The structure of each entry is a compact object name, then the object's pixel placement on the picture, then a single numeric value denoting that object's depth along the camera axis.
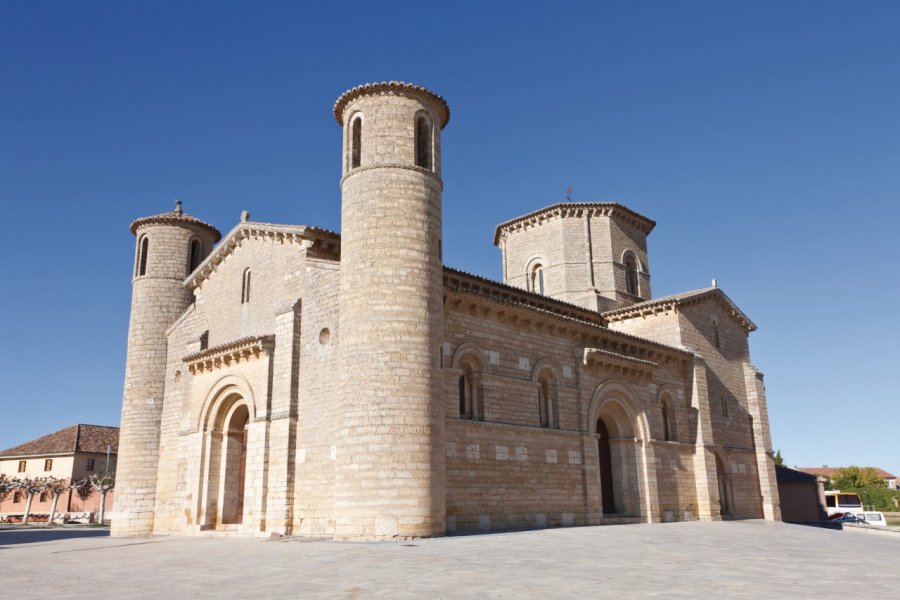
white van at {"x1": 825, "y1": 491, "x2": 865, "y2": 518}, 44.03
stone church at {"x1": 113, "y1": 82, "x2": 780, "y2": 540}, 16.08
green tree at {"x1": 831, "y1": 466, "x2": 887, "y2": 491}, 67.12
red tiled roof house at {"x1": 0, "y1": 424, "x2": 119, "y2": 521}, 49.75
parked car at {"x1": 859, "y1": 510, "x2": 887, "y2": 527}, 36.08
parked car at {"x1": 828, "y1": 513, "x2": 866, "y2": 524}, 37.14
